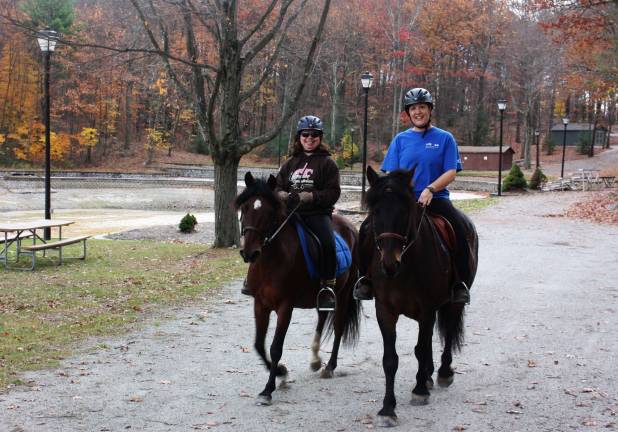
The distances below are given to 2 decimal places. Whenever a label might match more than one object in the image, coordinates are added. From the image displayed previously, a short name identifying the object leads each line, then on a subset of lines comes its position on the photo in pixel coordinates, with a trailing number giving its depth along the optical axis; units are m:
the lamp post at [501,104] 37.44
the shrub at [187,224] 24.77
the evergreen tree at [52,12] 44.53
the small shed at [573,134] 84.06
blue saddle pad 6.46
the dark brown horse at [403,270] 5.25
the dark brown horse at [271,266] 5.90
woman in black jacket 6.59
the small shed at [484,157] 65.25
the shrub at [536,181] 42.88
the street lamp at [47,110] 18.44
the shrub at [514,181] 41.28
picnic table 14.79
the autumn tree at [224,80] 17.20
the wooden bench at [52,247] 14.71
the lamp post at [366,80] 26.52
